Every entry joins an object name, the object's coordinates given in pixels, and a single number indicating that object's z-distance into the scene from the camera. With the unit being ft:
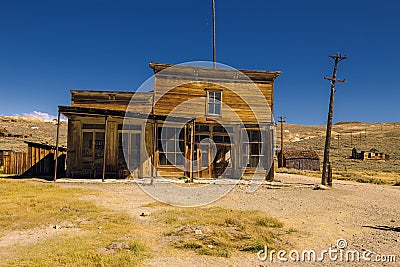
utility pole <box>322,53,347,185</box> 59.77
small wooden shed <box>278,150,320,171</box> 126.00
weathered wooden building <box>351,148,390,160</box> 169.18
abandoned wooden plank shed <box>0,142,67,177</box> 59.26
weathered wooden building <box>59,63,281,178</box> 58.49
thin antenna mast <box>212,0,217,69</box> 88.22
